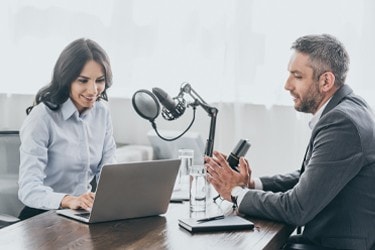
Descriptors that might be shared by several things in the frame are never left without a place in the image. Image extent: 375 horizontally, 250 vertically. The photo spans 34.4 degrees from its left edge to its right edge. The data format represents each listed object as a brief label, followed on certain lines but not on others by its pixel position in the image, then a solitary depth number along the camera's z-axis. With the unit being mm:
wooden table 1617
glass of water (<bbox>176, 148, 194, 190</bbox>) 2375
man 1832
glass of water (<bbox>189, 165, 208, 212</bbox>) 2035
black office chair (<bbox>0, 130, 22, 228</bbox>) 2578
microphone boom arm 2125
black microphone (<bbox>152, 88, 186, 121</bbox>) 2099
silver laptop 1773
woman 2391
